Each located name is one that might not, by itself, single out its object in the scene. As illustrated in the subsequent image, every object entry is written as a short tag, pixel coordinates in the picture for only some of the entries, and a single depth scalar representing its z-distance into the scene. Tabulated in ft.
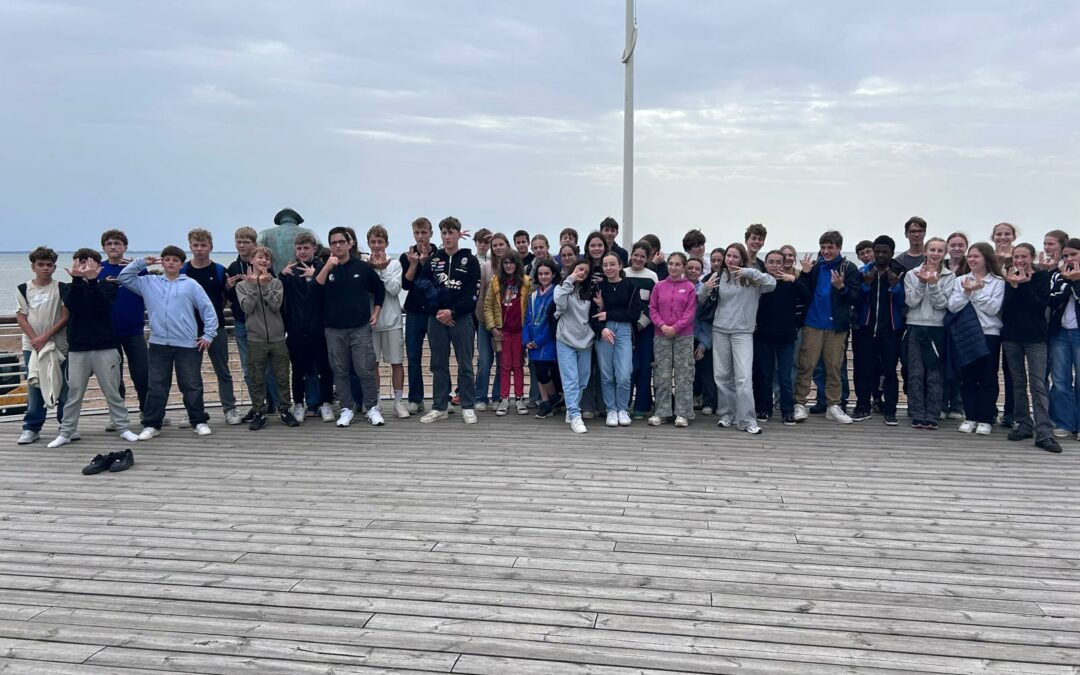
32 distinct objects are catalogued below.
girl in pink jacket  22.94
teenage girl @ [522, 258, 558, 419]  23.91
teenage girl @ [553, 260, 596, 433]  23.29
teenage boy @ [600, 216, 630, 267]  25.85
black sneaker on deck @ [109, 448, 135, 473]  18.72
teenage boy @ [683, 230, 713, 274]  24.75
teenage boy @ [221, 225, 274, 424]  23.44
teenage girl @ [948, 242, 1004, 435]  21.72
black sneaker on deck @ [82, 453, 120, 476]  18.45
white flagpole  30.73
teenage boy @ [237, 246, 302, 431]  22.77
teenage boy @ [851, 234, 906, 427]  23.38
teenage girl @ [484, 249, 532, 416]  24.36
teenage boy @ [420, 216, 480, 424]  23.67
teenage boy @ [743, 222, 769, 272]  23.08
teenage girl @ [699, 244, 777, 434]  22.41
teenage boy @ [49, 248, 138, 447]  20.71
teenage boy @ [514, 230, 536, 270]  26.86
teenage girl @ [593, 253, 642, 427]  23.16
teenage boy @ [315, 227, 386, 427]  23.08
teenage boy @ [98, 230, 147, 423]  21.98
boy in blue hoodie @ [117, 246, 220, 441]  21.88
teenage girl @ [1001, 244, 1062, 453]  20.74
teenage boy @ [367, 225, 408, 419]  23.90
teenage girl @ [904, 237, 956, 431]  22.25
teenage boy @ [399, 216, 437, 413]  23.94
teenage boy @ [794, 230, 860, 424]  23.41
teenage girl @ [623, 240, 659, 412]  23.61
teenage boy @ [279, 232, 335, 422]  23.25
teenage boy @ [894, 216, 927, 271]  23.71
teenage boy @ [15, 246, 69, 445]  21.21
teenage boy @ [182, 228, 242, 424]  22.95
